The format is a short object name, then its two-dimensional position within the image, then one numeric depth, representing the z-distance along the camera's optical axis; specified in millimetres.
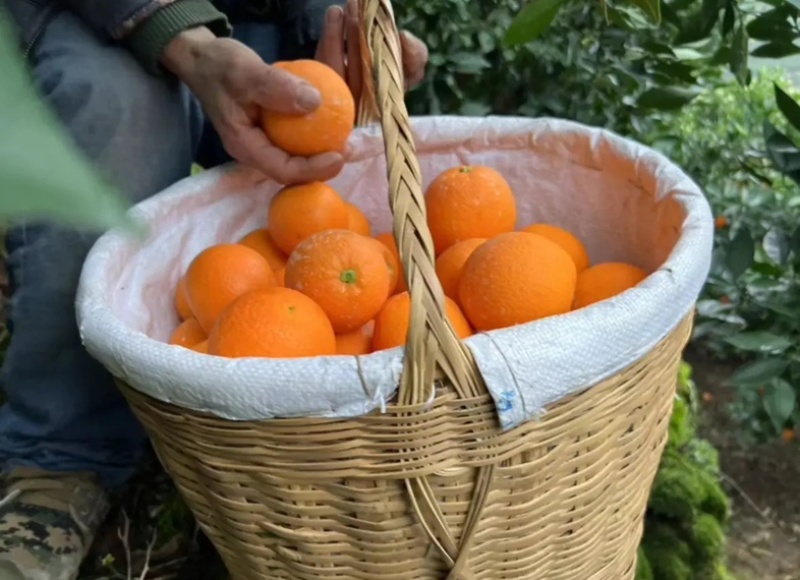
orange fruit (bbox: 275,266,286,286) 755
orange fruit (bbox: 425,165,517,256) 766
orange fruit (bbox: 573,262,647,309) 698
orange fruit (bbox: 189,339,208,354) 665
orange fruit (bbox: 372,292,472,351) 602
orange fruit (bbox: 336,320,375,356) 656
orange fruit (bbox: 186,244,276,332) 690
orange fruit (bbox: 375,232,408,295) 727
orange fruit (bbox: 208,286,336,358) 567
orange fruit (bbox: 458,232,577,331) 615
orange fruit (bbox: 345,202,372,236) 827
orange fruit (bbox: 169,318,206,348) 726
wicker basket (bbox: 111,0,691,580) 497
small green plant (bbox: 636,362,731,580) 956
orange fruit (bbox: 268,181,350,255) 754
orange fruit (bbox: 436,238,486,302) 716
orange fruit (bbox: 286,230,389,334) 626
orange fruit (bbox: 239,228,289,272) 813
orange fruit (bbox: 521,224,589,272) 780
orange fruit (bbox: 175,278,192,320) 784
